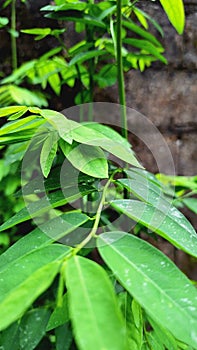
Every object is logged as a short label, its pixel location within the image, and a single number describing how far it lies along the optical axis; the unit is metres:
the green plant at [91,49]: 0.66
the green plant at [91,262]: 0.24
